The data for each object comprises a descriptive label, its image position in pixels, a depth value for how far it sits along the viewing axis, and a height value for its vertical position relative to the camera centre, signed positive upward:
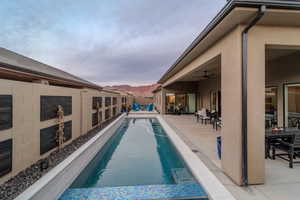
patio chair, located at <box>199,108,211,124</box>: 10.46 -0.96
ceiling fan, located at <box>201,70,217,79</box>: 9.56 +1.83
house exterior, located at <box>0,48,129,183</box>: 3.34 -0.40
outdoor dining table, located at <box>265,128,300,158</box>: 4.43 -0.95
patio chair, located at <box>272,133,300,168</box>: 3.95 -1.18
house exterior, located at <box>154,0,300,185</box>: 2.91 +0.77
